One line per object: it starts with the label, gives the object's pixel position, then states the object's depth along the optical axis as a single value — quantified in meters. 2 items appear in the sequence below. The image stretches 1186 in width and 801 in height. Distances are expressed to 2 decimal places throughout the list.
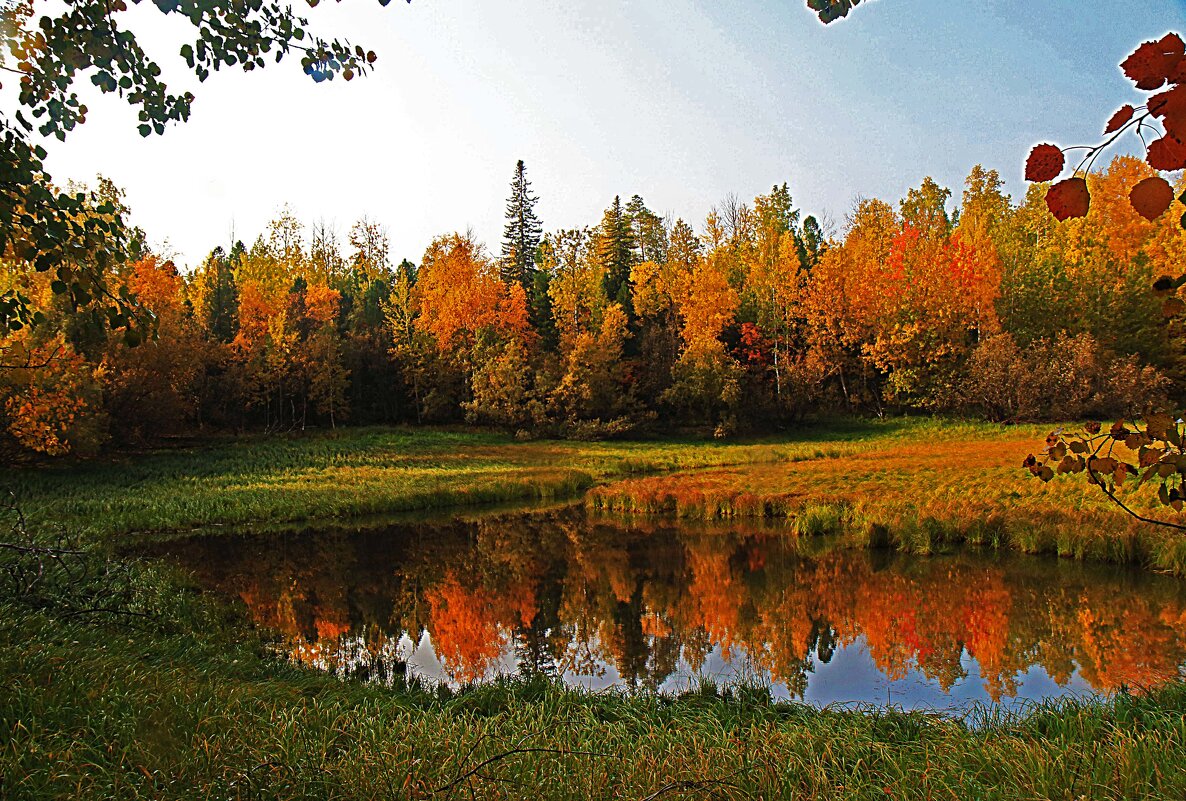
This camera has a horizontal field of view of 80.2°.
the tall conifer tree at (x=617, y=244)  49.00
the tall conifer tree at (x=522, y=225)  62.09
